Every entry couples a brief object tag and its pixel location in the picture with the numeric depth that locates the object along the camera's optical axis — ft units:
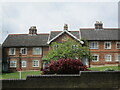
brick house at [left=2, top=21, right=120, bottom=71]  105.70
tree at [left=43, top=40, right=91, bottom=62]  80.91
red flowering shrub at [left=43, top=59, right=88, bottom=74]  36.29
